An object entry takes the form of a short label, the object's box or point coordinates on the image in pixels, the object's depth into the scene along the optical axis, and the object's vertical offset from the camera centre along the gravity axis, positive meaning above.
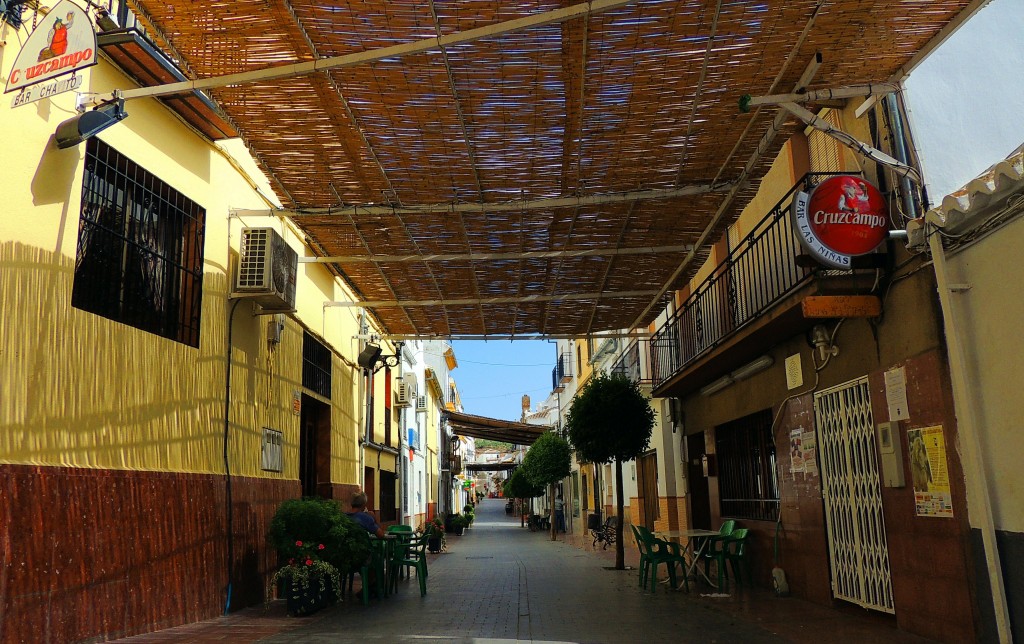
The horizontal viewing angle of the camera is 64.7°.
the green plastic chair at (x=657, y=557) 10.80 -1.14
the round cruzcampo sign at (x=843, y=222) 7.19 +2.10
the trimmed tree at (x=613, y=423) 14.70 +0.87
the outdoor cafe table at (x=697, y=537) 10.83 -0.97
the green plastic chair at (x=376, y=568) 9.91 -1.07
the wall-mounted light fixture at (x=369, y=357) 15.09 +2.30
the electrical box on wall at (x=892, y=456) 7.38 +0.04
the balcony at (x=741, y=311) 8.20 +2.08
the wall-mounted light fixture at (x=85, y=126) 5.91 +2.66
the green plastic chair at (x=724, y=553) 10.72 -1.13
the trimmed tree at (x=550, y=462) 29.73 +0.42
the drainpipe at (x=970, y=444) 5.85 +0.10
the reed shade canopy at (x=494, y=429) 35.91 +2.17
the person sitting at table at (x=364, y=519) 10.69 -0.49
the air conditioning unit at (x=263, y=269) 9.20 +2.46
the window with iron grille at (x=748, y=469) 11.48 -0.04
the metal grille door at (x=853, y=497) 8.05 -0.37
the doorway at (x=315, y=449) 13.13 +0.56
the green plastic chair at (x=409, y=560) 10.91 -1.07
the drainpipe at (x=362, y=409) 16.36 +1.47
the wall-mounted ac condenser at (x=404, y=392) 22.62 +2.46
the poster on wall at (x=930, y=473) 6.63 -0.12
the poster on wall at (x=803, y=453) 9.50 +0.13
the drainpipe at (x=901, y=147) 7.32 +2.80
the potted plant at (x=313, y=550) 8.89 -0.75
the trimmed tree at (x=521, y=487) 36.41 -0.54
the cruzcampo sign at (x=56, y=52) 5.12 +2.81
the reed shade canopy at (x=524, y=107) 6.11 +3.26
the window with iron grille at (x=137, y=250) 6.67 +2.19
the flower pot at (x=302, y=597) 8.85 -1.23
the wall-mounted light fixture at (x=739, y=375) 10.90 +1.33
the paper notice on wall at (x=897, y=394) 7.23 +0.59
